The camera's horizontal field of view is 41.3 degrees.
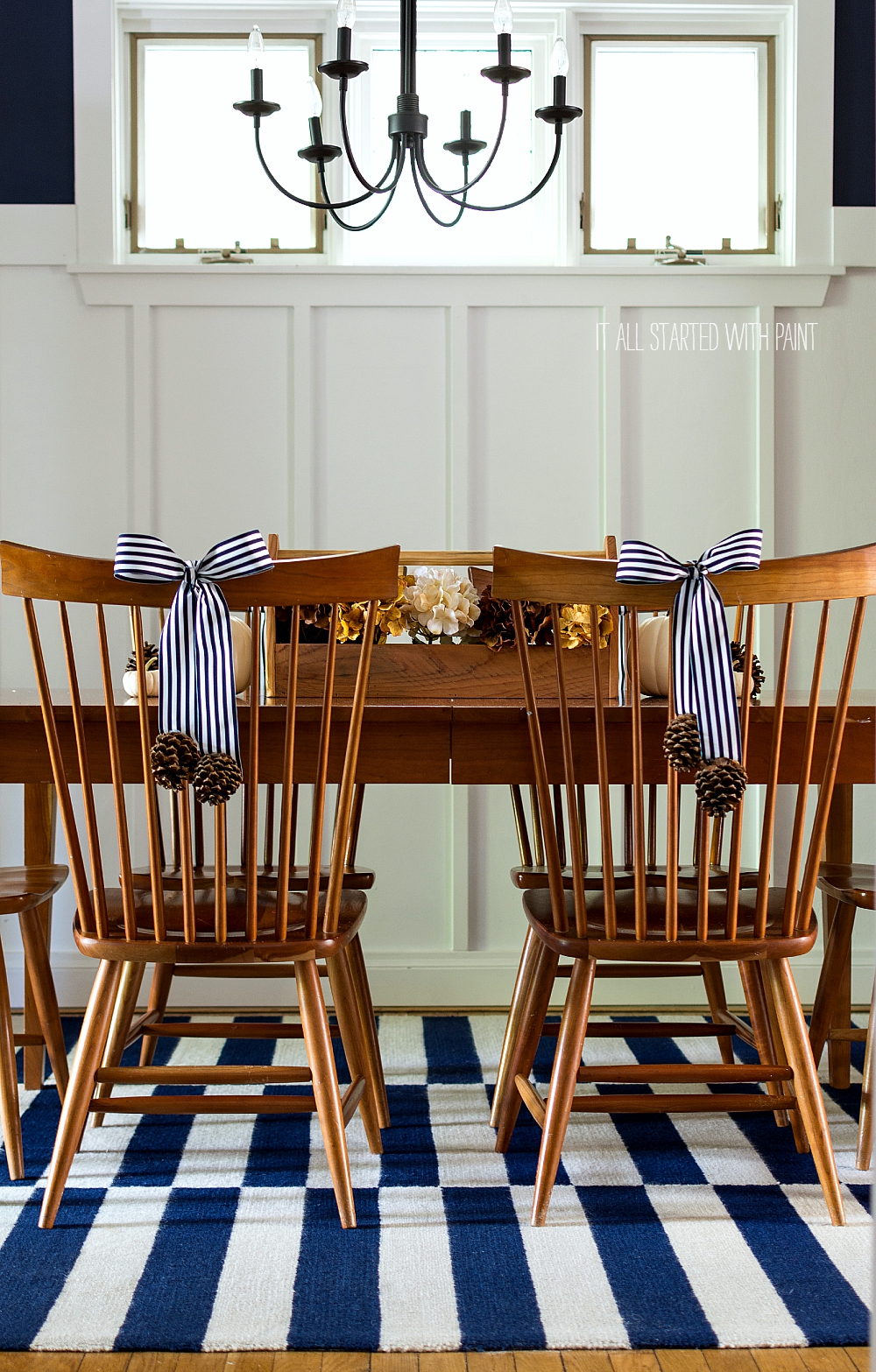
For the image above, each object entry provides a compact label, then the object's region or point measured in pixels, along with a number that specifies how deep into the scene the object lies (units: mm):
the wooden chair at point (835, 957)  1945
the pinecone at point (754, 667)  1791
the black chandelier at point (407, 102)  1780
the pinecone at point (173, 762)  1387
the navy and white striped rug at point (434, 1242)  1326
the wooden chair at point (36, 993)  1698
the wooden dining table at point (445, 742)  1577
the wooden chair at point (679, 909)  1455
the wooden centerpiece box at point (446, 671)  1873
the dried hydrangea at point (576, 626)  1910
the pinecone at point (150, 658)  1852
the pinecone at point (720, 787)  1397
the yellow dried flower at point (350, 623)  1871
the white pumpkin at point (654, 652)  1803
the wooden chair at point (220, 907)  1429
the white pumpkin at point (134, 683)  1861
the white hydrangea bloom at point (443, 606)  1903
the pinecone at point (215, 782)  1369
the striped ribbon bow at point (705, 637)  1431
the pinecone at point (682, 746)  1413
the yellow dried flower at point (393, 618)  1931
